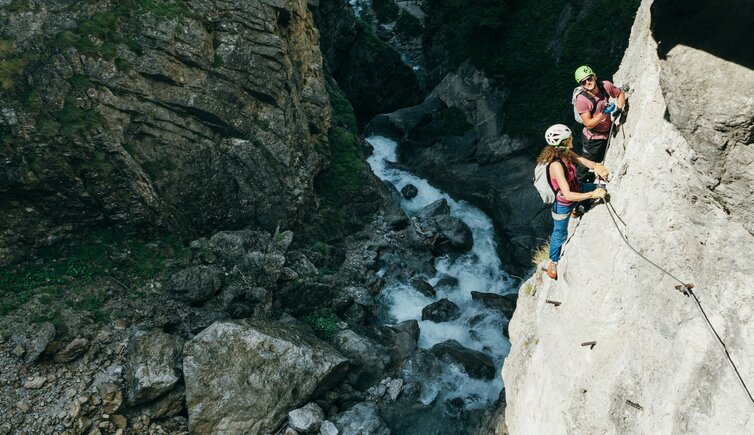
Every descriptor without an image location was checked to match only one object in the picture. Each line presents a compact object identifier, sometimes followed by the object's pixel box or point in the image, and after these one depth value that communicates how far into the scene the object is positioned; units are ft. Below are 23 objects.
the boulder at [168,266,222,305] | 54.90
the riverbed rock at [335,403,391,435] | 49.29
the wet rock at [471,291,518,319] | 67.21
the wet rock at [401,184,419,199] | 94.27
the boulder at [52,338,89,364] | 46.09
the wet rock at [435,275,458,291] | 73.20
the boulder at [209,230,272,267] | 61.57
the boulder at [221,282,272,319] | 56.34
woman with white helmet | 26.37
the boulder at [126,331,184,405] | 45.29
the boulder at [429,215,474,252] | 80.02
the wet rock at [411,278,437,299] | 71.05
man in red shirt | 27.86
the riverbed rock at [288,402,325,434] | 48.08
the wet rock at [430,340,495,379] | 57.82
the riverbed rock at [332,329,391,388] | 55.47
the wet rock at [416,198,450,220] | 86.63
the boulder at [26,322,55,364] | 44.70
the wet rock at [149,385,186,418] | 45.79
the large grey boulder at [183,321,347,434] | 46.60
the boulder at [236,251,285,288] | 60.54
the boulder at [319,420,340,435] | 48.13
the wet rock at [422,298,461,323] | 66.28
